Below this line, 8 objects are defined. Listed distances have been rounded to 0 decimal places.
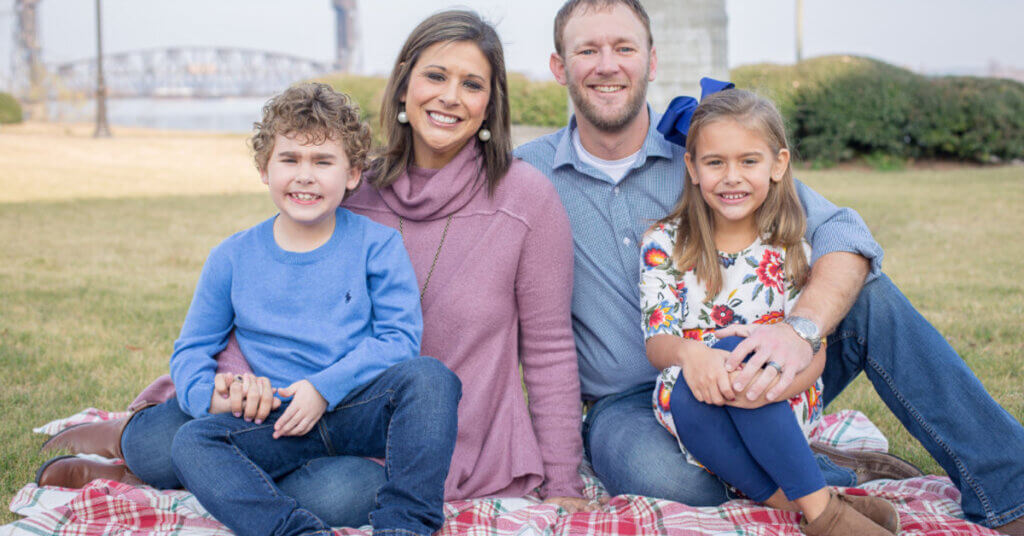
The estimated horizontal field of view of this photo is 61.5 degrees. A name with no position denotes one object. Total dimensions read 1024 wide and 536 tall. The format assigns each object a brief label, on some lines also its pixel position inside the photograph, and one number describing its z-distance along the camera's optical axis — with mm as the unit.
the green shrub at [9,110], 27234
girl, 2617
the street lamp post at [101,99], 23609
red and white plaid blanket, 2623
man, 2615
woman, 2916
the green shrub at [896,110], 16078
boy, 2447
